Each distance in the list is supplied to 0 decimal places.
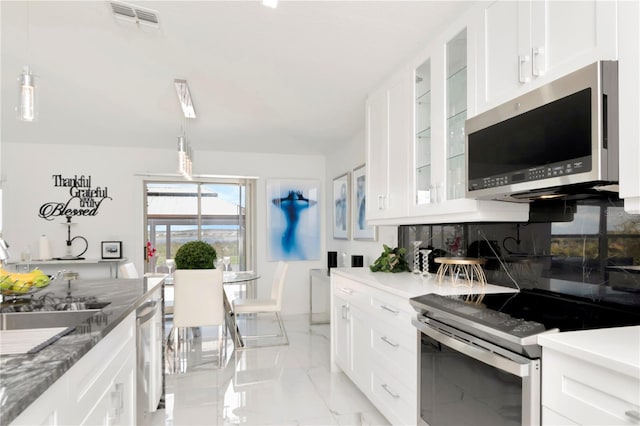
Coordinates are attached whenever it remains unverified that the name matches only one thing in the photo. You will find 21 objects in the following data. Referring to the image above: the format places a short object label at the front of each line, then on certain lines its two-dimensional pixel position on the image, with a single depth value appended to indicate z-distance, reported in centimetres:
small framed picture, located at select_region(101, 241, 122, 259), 497
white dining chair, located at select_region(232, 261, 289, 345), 409
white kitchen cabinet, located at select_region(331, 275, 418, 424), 206
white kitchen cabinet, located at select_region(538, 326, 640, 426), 97
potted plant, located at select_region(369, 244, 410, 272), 306
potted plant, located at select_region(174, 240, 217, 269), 394
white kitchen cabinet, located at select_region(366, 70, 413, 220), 271
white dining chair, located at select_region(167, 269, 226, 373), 361
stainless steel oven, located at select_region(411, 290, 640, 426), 128
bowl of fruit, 162
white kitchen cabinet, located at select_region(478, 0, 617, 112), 130
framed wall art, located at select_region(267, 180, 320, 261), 564
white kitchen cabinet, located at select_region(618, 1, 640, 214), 118
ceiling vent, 229
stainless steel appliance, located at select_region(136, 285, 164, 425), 200
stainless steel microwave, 127
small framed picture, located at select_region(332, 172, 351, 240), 482
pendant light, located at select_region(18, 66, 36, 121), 174
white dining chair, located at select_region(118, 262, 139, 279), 394
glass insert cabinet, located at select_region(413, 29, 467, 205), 213
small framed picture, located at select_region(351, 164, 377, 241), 425
